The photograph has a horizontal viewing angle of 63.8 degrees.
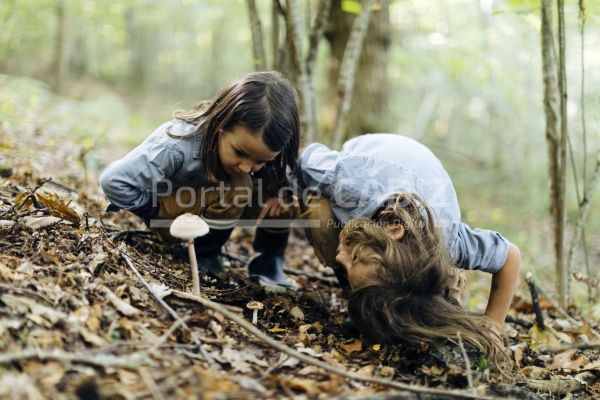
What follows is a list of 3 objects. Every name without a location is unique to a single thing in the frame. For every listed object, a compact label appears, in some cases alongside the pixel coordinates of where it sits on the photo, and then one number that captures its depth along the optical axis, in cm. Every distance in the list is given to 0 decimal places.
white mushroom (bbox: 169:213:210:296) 255
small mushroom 275
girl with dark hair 315
